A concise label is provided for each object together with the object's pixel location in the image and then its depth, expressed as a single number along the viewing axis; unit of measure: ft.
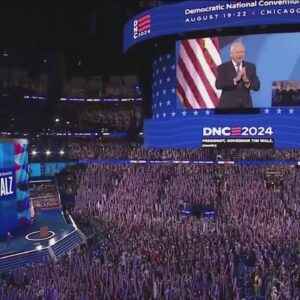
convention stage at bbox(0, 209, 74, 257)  75.55
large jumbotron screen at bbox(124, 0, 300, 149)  106.73
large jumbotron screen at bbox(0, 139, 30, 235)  86.07
